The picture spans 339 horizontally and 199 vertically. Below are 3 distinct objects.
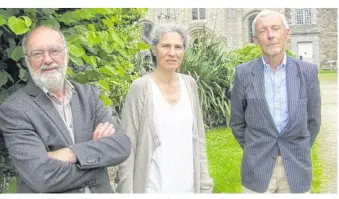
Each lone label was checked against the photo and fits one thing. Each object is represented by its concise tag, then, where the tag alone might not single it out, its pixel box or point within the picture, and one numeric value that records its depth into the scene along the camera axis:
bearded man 1.89
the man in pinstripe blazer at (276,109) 2.17
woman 2.17
